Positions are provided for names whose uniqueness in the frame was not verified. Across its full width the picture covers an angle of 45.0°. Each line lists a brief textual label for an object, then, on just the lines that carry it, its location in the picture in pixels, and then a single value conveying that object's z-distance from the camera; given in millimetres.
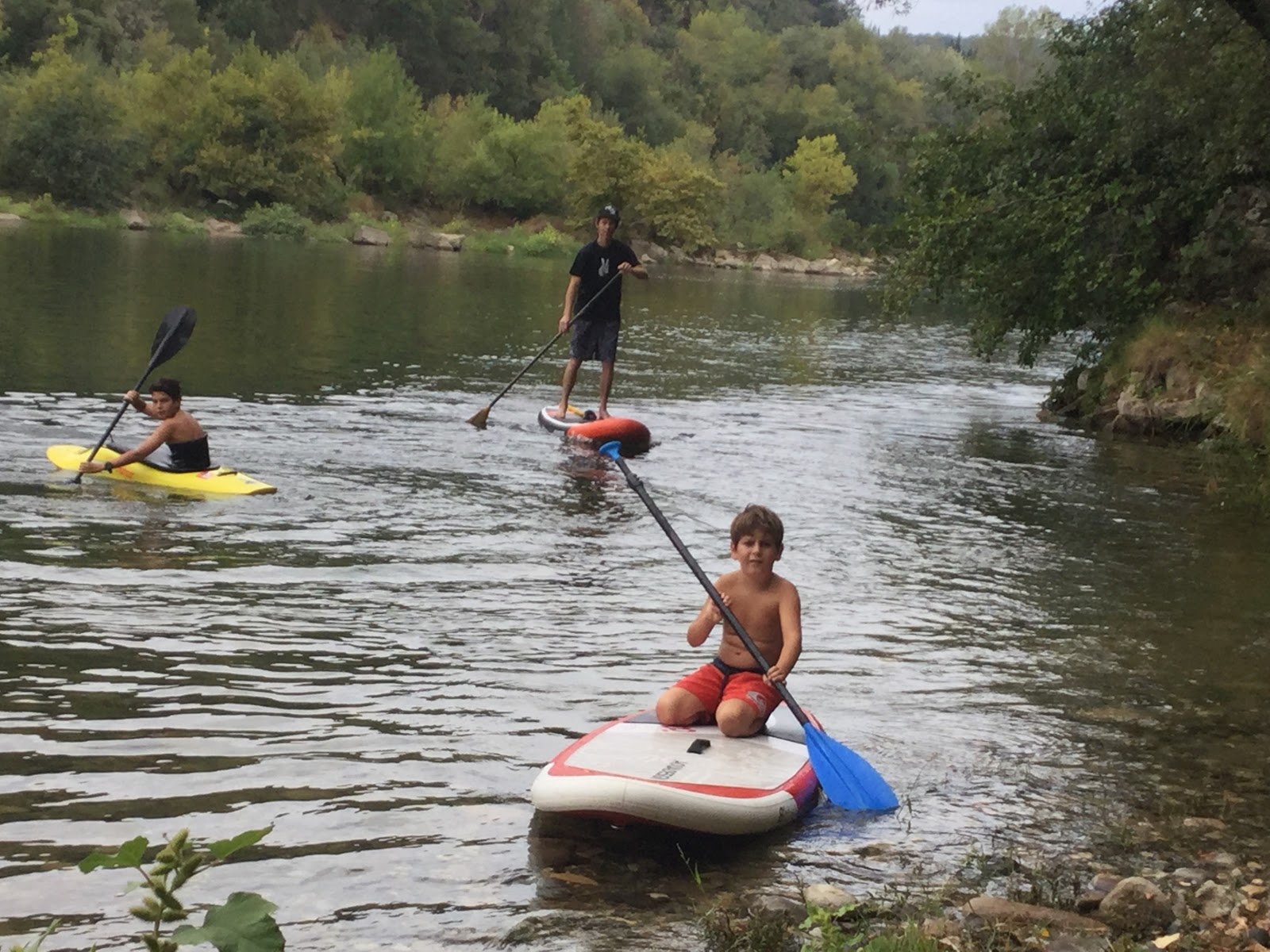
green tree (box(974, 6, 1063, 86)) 117062
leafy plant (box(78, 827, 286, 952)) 2477
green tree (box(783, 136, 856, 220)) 97250
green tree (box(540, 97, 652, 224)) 78812
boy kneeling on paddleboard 5828
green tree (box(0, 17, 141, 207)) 59094
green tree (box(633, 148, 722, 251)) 78062
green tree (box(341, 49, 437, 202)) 77312
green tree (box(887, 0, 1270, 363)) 15922
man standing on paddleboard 15031
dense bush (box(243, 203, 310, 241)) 62594
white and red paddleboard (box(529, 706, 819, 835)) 5016
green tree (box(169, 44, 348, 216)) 66438
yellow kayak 10656
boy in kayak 10727
